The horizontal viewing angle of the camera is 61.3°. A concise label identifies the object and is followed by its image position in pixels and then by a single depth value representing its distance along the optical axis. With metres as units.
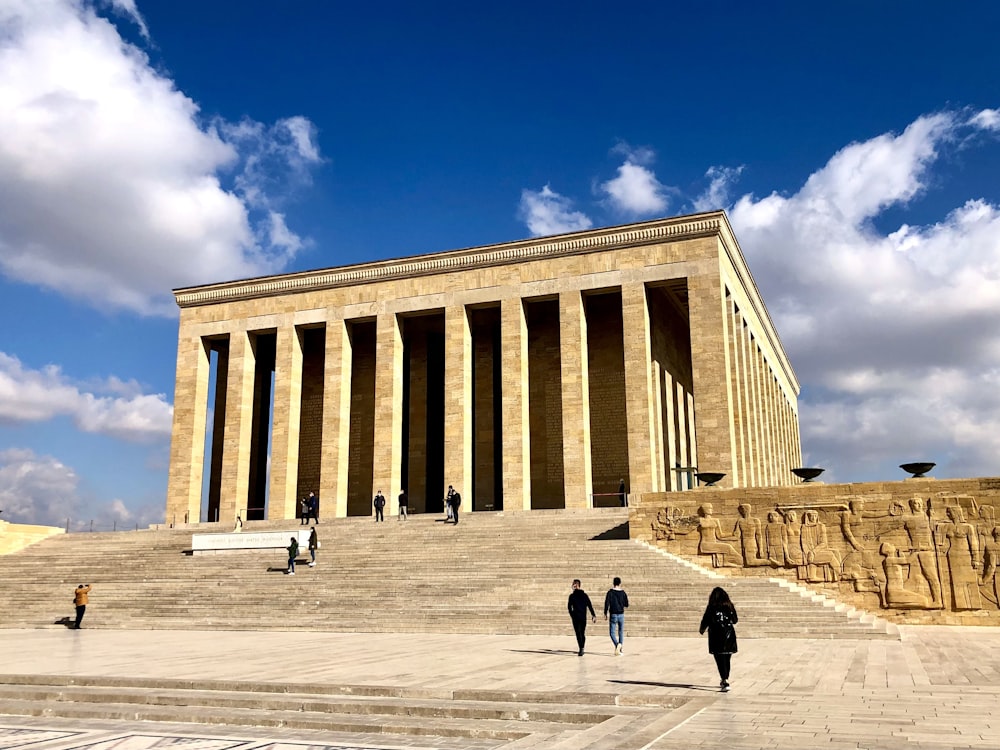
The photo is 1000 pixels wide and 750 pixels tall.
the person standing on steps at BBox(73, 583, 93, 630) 16.95
